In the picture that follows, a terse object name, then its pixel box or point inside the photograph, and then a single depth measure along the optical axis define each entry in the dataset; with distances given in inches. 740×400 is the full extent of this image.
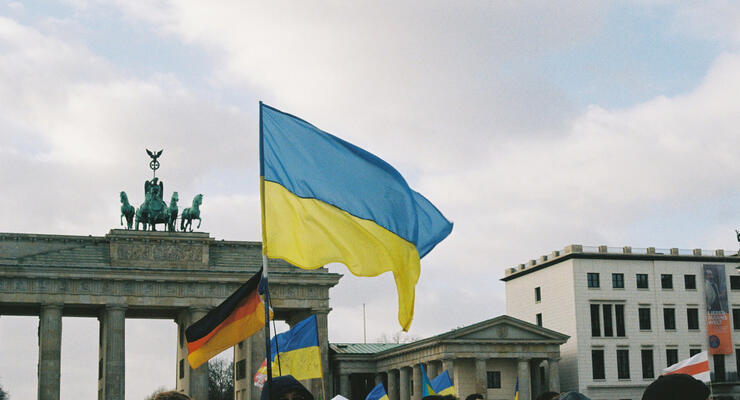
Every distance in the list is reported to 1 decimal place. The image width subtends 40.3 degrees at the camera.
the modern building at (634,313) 3208.7
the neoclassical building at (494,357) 3115.2
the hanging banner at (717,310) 3292.3
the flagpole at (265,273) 375.9
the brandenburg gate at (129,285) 3051.2
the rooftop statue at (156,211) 3208.7
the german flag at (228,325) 542.0
